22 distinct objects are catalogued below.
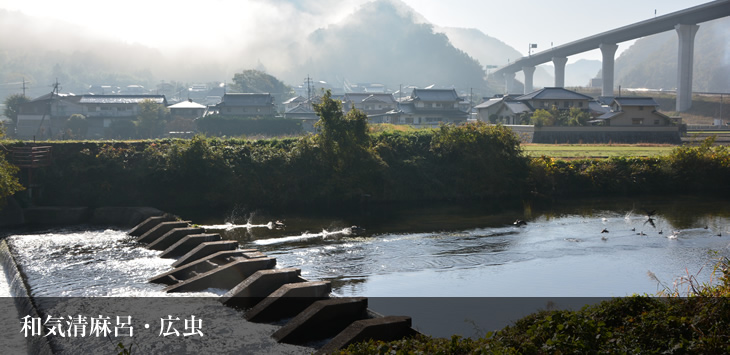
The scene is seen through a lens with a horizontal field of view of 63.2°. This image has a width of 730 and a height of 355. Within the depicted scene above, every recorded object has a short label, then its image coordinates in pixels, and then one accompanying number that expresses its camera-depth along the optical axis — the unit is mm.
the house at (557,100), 69062
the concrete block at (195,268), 15773
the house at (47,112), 70938
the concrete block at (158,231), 21766
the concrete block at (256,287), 13227
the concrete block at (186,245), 18891
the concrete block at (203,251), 17422
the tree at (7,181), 24438
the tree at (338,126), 33781
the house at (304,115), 74188
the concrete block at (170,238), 20234
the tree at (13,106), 74625
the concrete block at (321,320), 10891
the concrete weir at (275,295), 10164
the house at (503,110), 67625
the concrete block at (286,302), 12234
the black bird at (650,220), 26319
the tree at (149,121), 64438
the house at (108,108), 72500
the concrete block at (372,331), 9609
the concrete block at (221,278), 14773
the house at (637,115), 62344
